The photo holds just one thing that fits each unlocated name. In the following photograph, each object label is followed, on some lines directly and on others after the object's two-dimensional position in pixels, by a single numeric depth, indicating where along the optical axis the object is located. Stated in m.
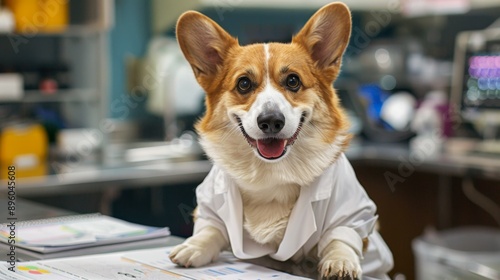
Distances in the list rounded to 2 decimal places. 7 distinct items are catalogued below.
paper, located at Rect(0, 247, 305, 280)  1.12
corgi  1.15
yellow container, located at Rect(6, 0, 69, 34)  3.67
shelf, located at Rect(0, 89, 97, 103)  3.89
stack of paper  1.34
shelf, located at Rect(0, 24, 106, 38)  3.79
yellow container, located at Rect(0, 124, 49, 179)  3.57
